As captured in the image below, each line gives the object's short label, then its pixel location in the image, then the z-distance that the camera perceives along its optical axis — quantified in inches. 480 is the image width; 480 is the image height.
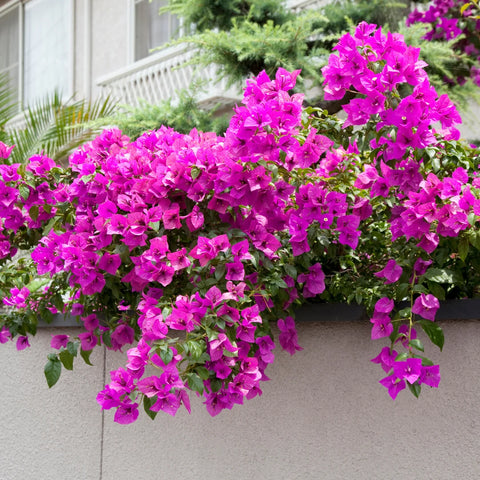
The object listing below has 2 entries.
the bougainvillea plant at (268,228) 88.5
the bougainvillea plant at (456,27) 240.2
